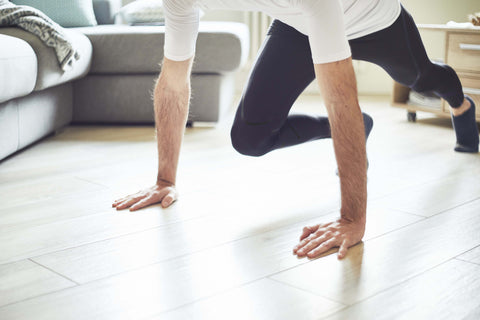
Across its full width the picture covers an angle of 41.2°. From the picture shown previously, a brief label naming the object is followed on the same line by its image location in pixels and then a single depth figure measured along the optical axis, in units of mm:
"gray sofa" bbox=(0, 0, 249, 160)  2455
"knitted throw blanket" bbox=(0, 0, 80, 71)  2184
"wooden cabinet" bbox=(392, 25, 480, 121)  2541
